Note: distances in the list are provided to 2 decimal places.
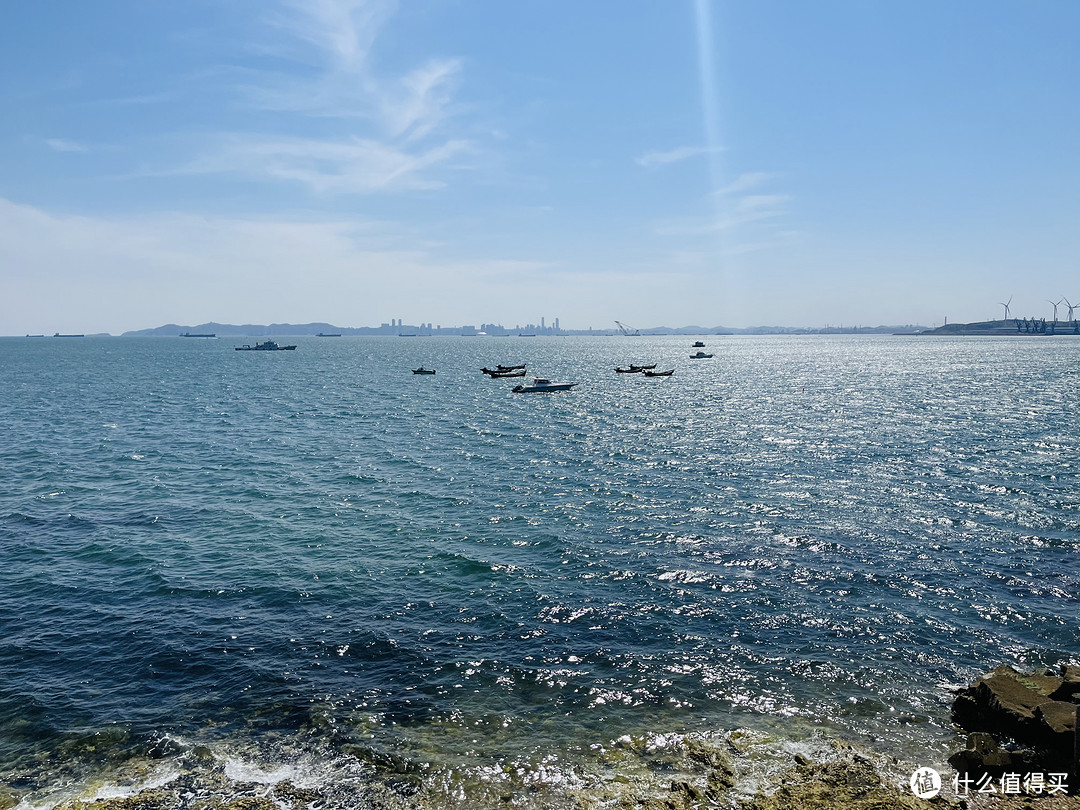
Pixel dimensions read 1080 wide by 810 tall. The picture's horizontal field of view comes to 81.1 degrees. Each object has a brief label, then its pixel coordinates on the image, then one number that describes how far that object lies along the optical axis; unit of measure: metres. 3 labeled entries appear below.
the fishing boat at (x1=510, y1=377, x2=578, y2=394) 120.44
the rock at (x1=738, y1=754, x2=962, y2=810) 15.55
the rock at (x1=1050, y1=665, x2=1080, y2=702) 18.73
